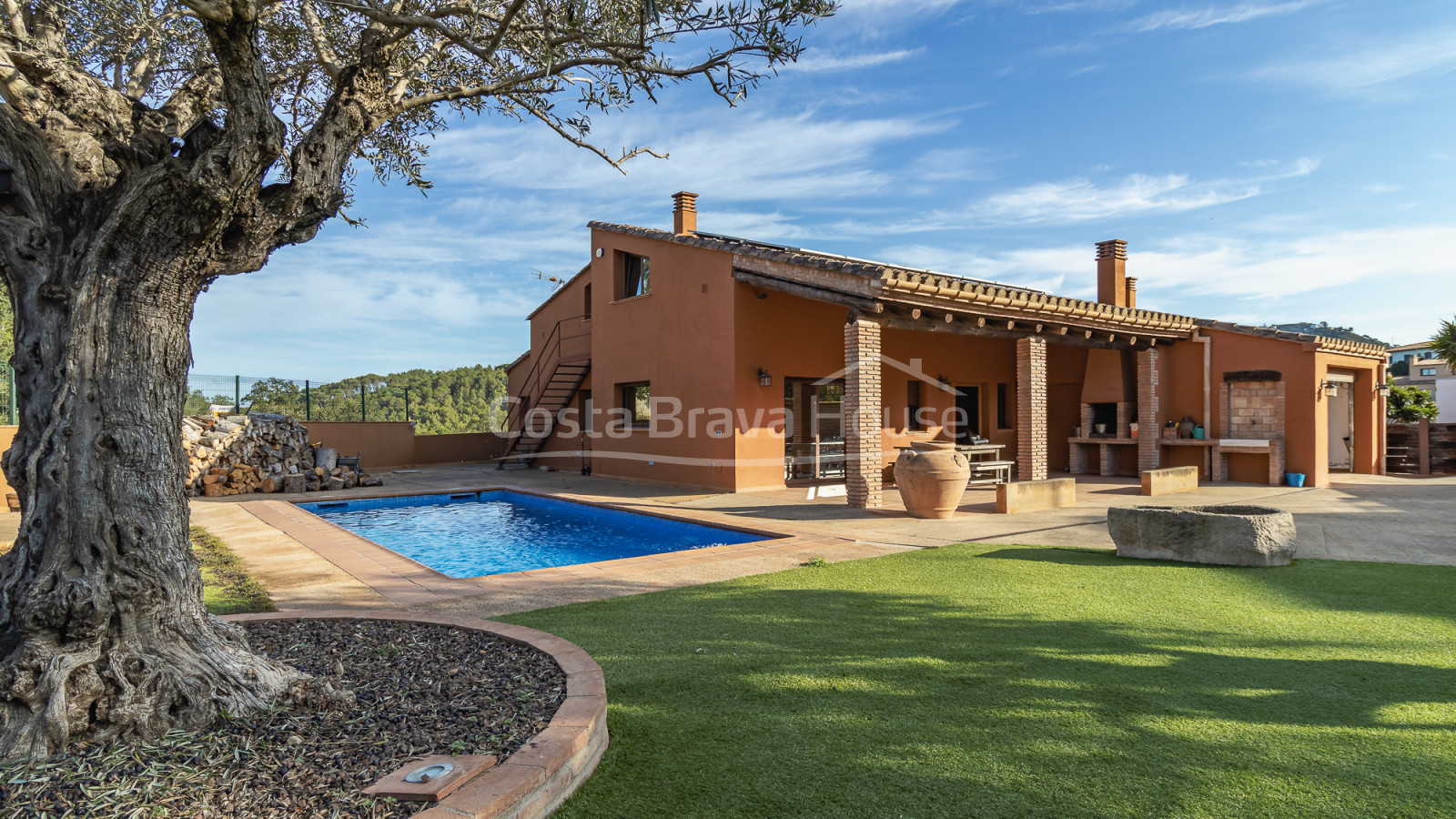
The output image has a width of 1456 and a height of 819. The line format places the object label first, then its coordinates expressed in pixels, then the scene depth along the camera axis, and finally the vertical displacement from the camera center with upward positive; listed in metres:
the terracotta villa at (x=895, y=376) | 10.81 +0.92
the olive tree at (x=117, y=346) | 2.49 +0.28
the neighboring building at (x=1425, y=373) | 27.87 +2.26
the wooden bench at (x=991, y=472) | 11.94 -0.92
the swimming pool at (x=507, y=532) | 8.86 -1.60
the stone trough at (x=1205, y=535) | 6.02 -0.96
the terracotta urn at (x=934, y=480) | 8.84 -0.70
